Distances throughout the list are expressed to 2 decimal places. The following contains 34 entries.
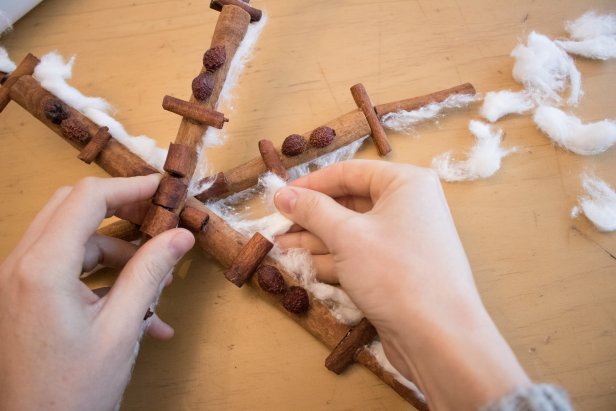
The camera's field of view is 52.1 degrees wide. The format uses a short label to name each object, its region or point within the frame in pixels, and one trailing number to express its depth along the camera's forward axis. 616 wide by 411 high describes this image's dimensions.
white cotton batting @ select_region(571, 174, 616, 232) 0.32
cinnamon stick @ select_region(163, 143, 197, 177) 0.29
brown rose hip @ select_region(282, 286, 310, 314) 0.28
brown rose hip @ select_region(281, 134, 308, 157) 0.31
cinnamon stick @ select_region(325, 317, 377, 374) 0.27
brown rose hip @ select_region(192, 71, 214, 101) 0.30
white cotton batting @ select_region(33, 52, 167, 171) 0.32
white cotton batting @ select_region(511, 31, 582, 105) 0.35
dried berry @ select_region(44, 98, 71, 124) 0.31
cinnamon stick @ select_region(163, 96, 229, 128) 0.30
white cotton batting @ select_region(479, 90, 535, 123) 0.34
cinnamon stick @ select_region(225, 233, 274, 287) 0.28
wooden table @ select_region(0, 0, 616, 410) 0.29
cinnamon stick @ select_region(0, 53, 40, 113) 0.32
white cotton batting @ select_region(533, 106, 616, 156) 0.33
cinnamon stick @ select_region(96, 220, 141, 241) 0.31
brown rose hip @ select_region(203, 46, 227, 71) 0.30
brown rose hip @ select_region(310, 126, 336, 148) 0.31
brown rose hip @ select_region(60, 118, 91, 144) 0.31
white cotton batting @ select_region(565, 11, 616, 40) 0.36
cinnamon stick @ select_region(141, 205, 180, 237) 0.28
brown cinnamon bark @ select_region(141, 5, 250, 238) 0.30
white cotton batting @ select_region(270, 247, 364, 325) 0.28
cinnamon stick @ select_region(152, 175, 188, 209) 0.29
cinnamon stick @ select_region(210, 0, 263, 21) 0.31
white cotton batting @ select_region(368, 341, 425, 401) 0.27
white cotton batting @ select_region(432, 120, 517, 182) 0.33
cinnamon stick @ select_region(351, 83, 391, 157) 0.32
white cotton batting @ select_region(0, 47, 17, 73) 0.34
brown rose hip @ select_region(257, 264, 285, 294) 0.28
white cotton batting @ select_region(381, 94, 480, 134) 0.34
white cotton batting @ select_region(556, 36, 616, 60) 0.35
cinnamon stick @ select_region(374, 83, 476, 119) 0.33
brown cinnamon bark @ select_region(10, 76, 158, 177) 0.31
